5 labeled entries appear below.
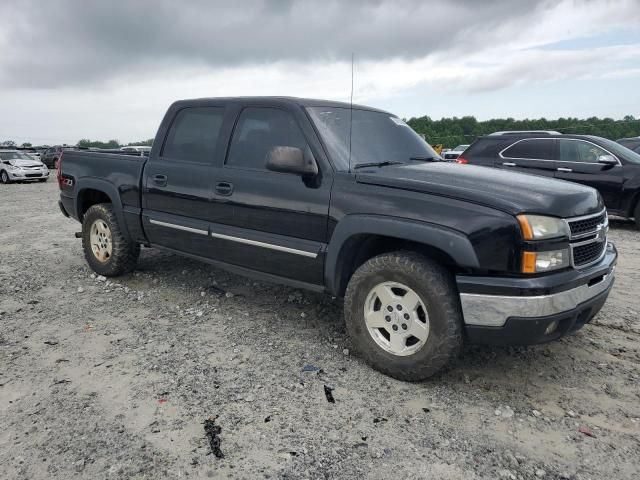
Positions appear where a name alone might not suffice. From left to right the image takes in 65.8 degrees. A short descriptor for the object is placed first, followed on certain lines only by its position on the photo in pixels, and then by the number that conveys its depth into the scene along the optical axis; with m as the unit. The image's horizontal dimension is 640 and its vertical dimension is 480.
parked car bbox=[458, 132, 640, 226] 8.34
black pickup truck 2.84
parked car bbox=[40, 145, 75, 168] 33.91
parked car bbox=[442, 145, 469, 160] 20.86
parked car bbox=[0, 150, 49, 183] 21.91
